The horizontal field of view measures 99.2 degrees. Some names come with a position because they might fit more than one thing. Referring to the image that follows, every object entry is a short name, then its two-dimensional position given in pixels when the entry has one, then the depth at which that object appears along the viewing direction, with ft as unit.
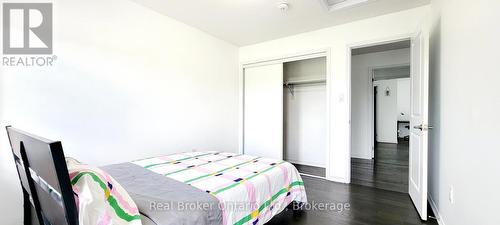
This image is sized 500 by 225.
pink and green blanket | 4.70
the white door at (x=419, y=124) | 6.75
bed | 2.30
